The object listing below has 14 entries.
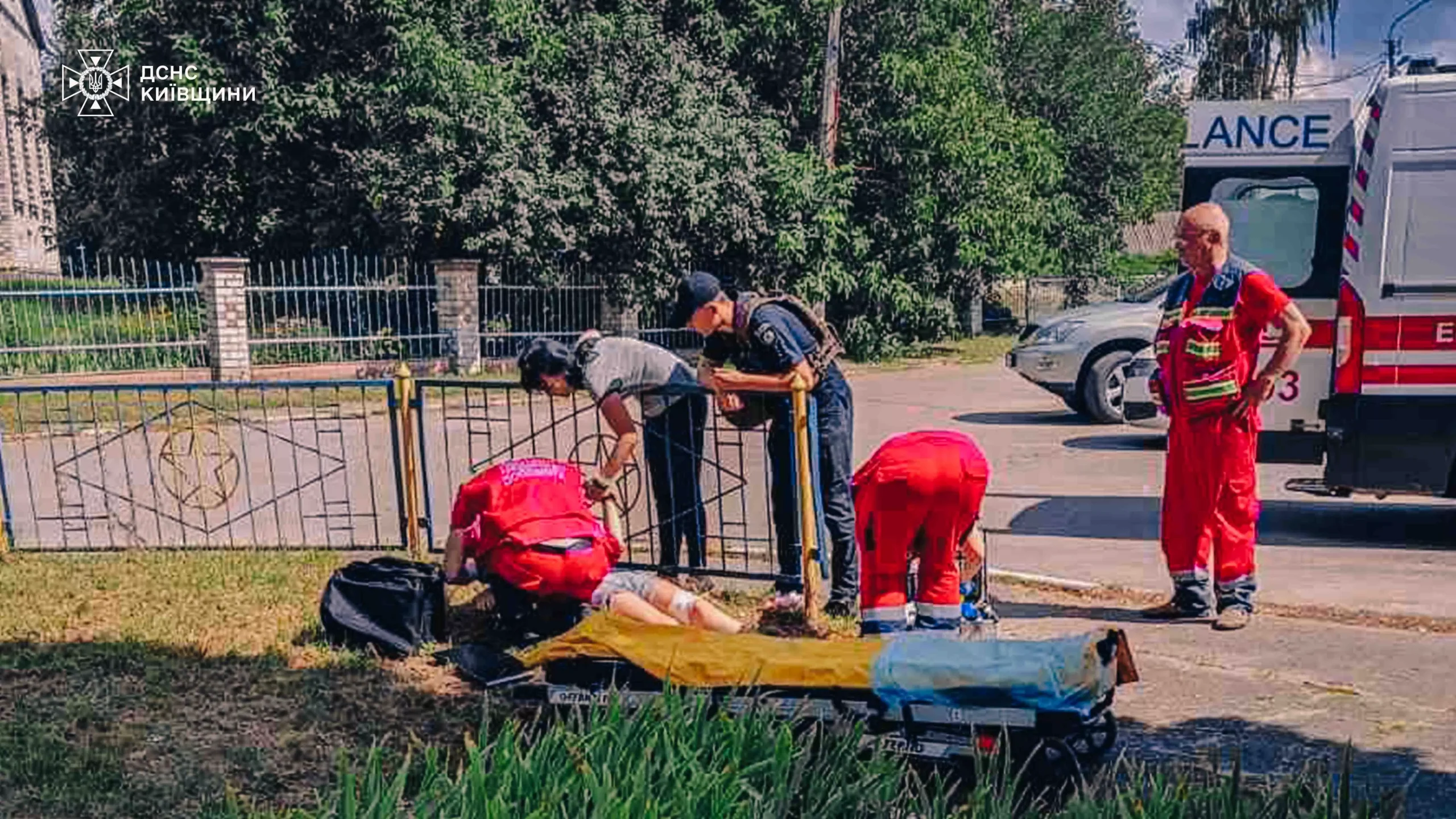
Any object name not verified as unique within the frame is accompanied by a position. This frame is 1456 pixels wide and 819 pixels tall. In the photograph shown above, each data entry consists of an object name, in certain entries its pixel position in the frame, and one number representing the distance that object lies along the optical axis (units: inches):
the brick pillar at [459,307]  758.5
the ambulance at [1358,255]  284.7
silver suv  511.5
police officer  225.3
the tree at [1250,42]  1638.8
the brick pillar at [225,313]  697.6
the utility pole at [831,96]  831.1
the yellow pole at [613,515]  234.5
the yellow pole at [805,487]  219.9
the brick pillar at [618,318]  824.3
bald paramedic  226.2
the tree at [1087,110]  1128.2
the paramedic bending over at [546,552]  199.8
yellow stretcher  140.0
